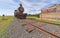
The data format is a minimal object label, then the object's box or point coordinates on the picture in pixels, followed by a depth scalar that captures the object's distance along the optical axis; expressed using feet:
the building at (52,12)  35.71
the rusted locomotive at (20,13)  38.26
